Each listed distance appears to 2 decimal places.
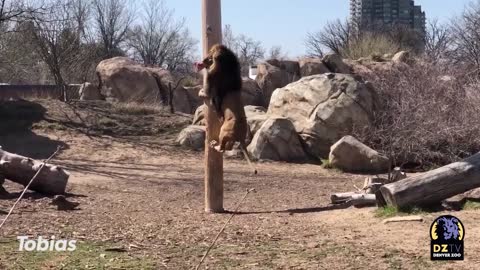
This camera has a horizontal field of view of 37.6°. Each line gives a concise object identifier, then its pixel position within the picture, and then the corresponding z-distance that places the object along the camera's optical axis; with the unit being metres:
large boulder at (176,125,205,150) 18.83
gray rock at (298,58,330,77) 25.53
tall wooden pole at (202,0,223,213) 9.98
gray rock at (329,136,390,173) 16.33
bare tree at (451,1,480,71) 34.14
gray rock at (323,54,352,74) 25.22
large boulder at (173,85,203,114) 27.92
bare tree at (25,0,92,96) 23.89
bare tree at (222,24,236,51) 43.74
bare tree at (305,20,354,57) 47.78
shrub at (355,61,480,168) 16.56
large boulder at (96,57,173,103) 25.38
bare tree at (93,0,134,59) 49.56
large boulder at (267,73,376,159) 17.83
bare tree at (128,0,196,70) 53.81
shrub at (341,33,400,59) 29.69
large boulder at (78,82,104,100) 25.77
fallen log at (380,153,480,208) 8.80
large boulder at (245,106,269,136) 18.77
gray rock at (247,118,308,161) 17.62
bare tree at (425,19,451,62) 36.71
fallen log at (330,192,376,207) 10.16
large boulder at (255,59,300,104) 25.56
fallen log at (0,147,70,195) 10.73
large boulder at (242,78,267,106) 25.22
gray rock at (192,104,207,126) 20.64
